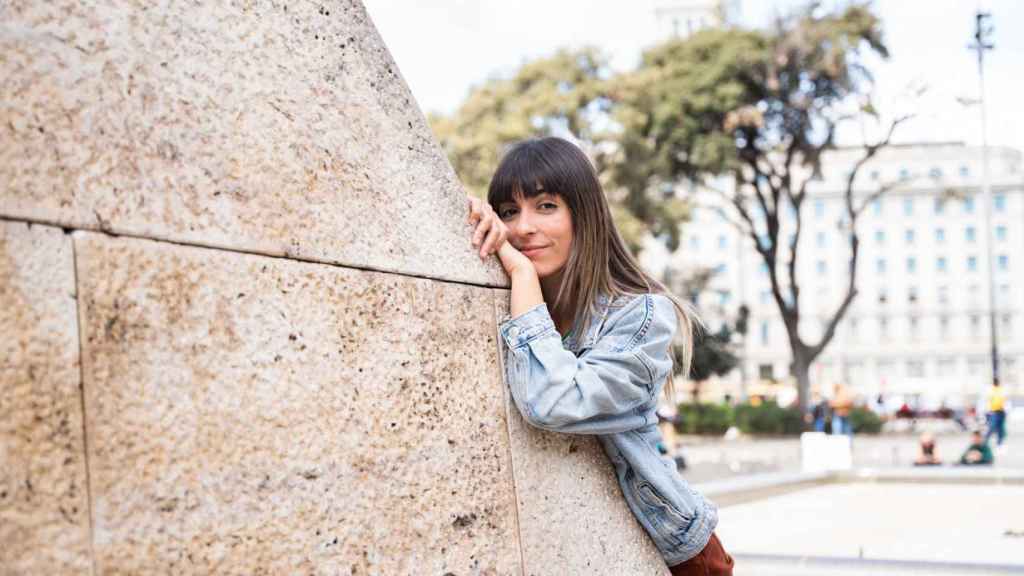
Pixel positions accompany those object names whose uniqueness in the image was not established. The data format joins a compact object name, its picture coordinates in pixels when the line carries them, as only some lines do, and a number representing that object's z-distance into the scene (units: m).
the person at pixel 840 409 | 17.06
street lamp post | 24.64
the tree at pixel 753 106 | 22.58
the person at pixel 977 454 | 14.51
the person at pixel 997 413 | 19.98
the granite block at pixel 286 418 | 1.36
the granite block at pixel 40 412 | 1.21
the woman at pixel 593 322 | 2.08
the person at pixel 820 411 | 22.12
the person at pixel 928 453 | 14.80
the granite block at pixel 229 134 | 1.30
